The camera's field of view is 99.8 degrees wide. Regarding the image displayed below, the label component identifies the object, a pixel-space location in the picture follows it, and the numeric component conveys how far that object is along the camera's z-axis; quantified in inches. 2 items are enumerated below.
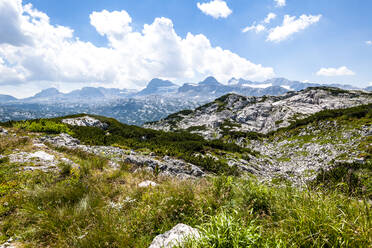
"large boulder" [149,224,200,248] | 114.3
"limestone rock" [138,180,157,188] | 224.7
